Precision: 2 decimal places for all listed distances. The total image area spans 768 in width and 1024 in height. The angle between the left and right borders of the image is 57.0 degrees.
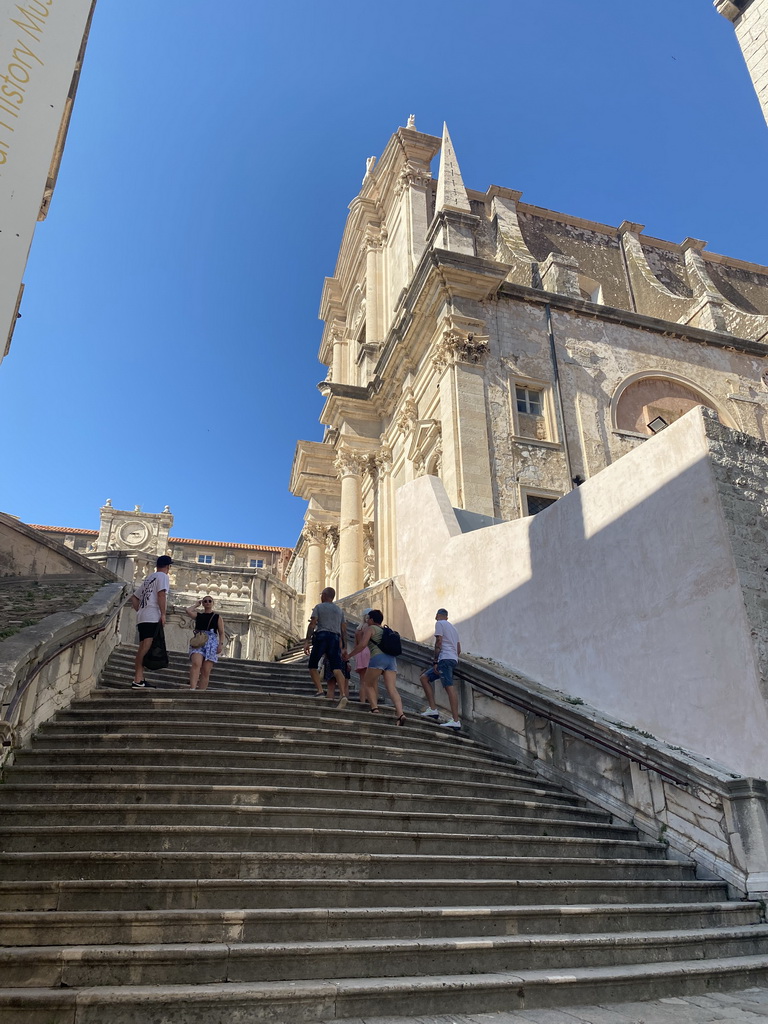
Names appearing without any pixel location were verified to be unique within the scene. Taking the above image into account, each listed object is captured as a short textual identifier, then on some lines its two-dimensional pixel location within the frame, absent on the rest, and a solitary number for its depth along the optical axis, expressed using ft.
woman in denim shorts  27.14
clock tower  150.41
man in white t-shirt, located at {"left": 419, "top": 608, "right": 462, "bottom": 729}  27.78
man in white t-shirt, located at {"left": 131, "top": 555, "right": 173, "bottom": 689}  25.80
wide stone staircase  11.53
